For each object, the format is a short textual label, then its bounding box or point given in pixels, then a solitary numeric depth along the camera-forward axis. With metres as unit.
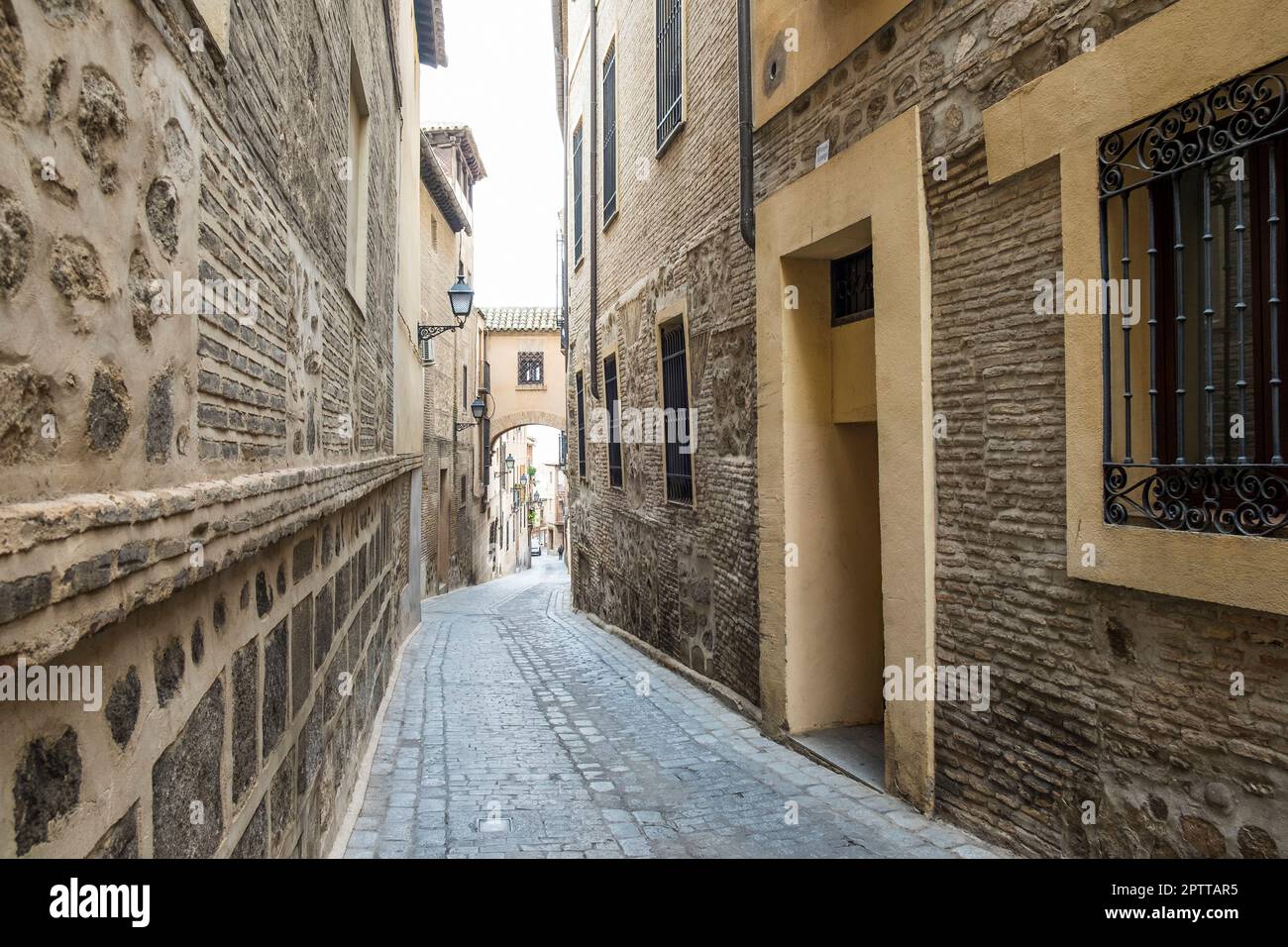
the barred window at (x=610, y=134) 12.58
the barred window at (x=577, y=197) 15.95
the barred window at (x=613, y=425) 12.40
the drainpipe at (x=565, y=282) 17.42
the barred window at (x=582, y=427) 15.56
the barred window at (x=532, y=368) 29.14
